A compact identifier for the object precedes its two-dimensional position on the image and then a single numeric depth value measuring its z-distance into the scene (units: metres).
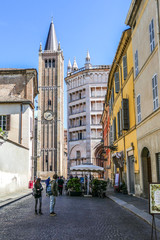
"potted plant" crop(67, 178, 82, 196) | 16.09
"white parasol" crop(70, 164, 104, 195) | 17.43
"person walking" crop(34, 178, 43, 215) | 8.65
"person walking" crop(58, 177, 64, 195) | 16.97
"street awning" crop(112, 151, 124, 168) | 16.93
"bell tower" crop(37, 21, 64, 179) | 57.35
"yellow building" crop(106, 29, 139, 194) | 13.83
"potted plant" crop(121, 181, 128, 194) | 15.36
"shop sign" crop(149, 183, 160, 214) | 4.75
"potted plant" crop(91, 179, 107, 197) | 14.97
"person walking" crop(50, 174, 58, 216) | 7.99
